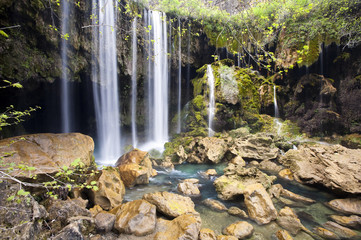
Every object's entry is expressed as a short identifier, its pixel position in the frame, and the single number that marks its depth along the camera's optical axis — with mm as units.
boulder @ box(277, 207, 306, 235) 4008
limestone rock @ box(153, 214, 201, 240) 3353
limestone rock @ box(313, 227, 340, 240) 3828
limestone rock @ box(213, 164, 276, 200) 5371
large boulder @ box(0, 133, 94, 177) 3826
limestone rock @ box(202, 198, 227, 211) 4875
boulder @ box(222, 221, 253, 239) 3723
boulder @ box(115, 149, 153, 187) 6012
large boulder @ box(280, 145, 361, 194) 5453
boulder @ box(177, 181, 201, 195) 5801
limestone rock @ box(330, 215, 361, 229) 4241
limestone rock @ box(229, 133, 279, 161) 9031
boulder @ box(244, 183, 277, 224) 4280
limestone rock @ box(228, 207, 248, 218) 4489
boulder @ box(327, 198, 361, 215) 4816
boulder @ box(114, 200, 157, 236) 3473
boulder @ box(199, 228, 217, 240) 3373
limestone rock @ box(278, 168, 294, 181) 7173
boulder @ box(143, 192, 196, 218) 4074
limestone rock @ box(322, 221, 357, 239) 3873
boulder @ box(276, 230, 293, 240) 3616
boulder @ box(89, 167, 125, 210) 4375
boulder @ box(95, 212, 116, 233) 3471
